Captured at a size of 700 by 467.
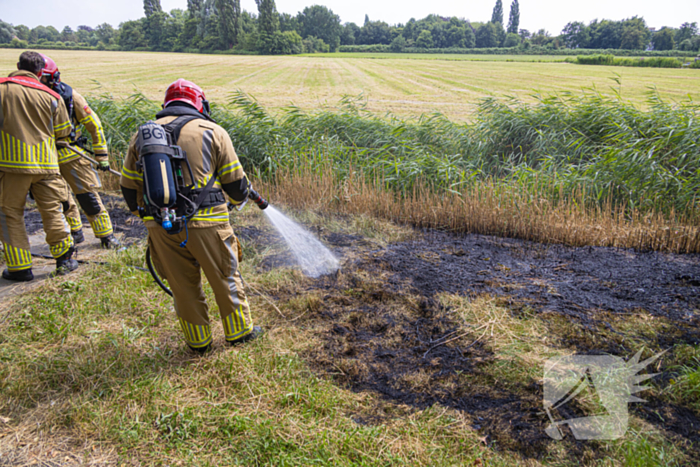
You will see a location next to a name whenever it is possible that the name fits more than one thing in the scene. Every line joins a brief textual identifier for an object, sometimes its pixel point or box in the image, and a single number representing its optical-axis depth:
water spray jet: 4.34
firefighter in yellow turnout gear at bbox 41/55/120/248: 4.02
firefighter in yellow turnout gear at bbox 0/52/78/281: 3.52
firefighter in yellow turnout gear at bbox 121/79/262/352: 2.36
